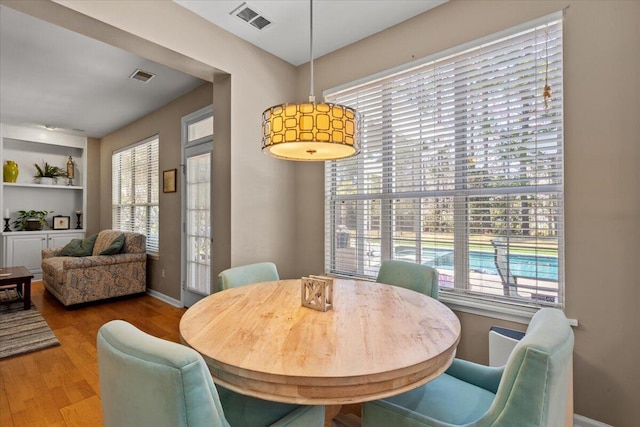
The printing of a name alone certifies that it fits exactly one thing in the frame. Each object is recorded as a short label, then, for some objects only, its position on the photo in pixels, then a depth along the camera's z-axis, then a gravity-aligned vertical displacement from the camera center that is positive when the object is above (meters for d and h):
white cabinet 5.29 -0.59
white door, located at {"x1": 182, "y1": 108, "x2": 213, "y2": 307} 3.67 +0.08
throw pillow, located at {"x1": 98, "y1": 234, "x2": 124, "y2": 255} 4.32 -0.48
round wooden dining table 0.93 -0.47
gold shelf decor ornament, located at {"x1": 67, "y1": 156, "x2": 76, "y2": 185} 6.14 +0.84
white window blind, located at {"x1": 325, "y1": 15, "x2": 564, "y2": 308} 1.89 +0.31
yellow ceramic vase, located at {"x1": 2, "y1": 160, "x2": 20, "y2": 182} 5.37 +0.73
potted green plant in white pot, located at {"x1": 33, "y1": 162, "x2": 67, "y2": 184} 5.77 +0.75
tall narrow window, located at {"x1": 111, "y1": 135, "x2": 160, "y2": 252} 4.67 +0.39
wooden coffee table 3.62 -0.78
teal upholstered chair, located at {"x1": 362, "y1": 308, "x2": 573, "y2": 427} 0.85 -0.57
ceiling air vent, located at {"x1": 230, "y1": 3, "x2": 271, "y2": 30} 2.29 +1.52
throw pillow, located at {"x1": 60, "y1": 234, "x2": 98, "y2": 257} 4.78 -0.55
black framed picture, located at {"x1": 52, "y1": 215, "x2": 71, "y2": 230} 5.91 -0.18
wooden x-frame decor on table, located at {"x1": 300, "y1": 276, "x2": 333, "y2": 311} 1.50 -0.39
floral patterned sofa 3.92 -0.80
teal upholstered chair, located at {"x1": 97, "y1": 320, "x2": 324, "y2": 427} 0.74 -0.43
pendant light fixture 1.47 +0.43
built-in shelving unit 5.36 +0.42
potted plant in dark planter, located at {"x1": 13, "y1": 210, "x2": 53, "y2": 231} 5.59 -0.15
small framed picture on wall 4.15 +0.44
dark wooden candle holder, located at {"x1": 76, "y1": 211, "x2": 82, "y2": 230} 6.16 -0.14
